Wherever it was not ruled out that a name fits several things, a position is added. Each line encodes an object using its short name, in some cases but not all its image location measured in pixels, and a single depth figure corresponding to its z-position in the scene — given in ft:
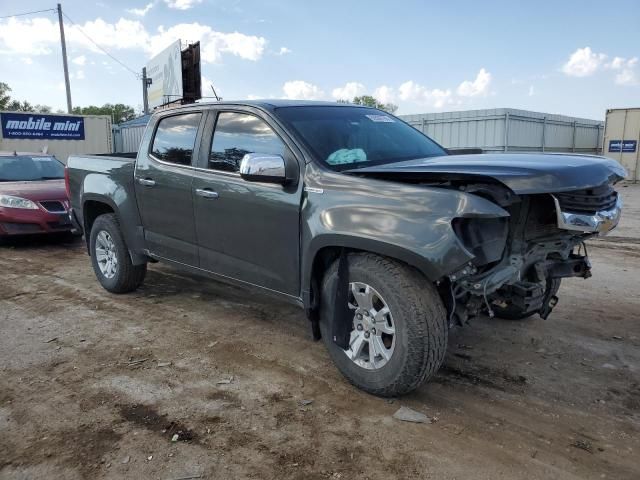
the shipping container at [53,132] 67.77
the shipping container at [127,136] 77.36
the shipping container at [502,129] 66.95
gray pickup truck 9.82
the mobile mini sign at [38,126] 67.56
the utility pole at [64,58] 99.45
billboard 80.18
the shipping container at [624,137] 68.64
